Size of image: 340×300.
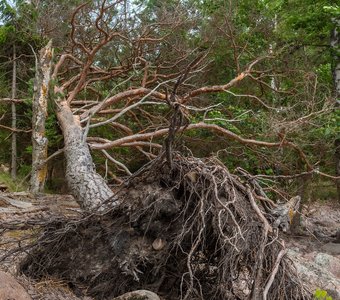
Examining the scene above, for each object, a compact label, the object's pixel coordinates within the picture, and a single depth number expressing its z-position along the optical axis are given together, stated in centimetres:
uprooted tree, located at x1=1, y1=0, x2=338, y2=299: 372
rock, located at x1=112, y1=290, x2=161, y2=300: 343
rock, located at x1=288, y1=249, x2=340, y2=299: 538
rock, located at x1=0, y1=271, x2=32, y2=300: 300
